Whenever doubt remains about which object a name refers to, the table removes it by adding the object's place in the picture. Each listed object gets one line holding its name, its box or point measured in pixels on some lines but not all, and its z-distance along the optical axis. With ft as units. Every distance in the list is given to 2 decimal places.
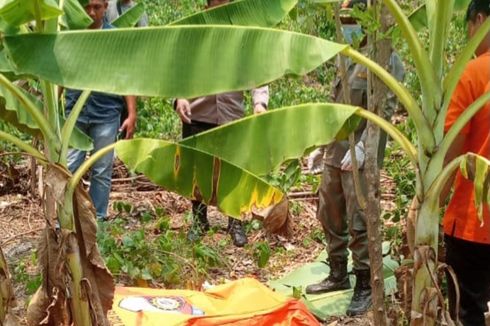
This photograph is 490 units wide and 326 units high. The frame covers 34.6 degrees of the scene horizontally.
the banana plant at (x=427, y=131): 8.38
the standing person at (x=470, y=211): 9.41
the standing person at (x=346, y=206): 13.24
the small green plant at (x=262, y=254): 15.75
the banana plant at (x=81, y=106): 7.80
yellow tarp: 10.69
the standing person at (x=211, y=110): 16.39
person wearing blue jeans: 16.83
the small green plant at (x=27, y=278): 13.43
